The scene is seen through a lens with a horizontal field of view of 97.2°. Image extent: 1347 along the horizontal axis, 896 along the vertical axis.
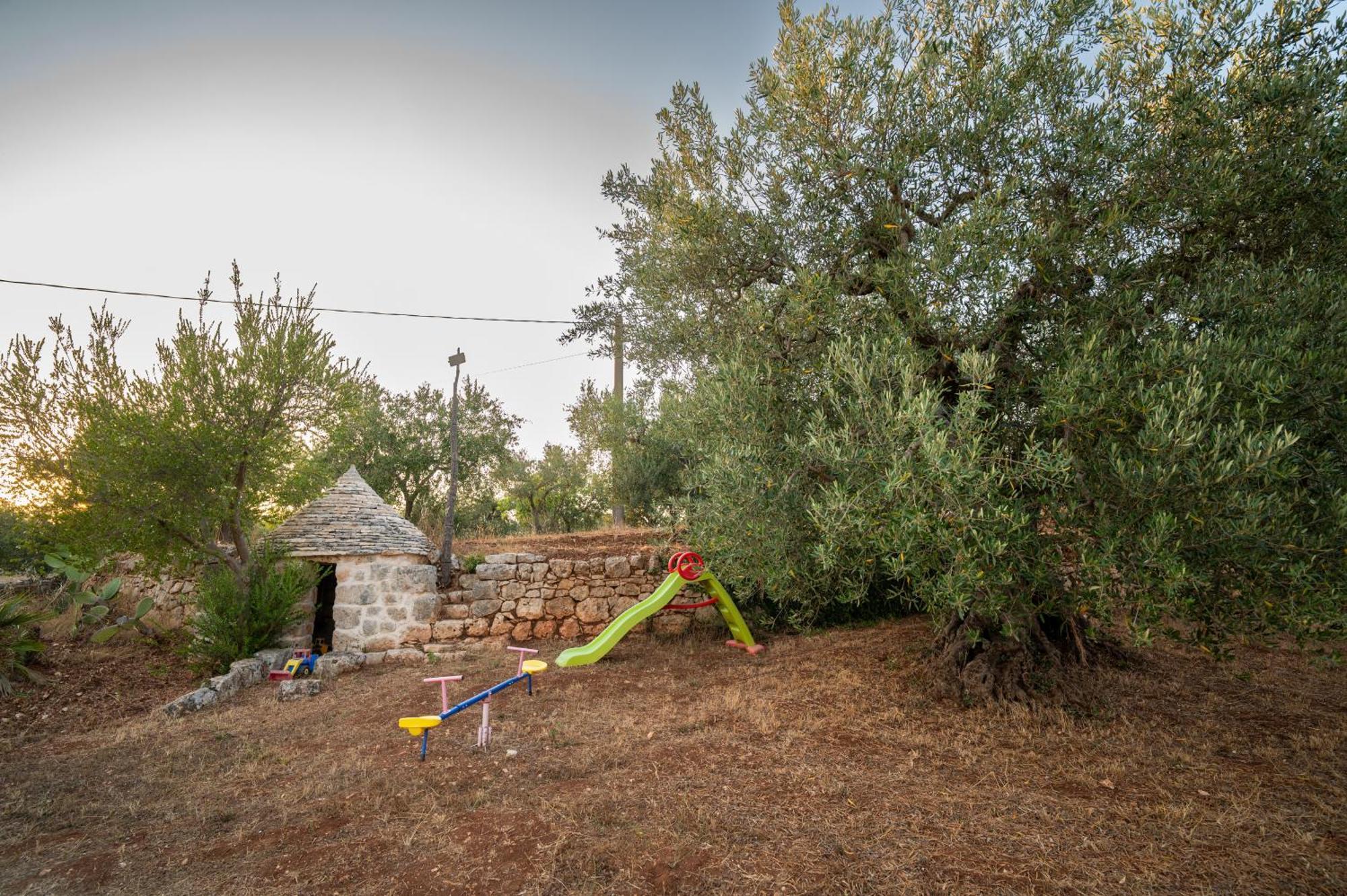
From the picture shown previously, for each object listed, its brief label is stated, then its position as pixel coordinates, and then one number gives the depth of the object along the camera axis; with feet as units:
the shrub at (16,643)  24.76
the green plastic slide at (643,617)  26.48
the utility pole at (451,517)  34.12
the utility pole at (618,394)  55.01
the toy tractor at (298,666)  26.66
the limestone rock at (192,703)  22.02
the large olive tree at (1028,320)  12.69
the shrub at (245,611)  27.50
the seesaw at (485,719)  15.61
